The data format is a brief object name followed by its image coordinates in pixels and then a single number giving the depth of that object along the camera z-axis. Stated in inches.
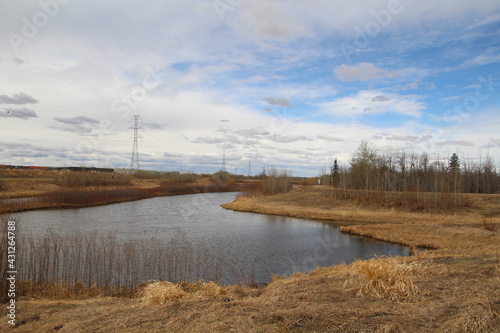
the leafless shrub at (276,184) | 2245.7
